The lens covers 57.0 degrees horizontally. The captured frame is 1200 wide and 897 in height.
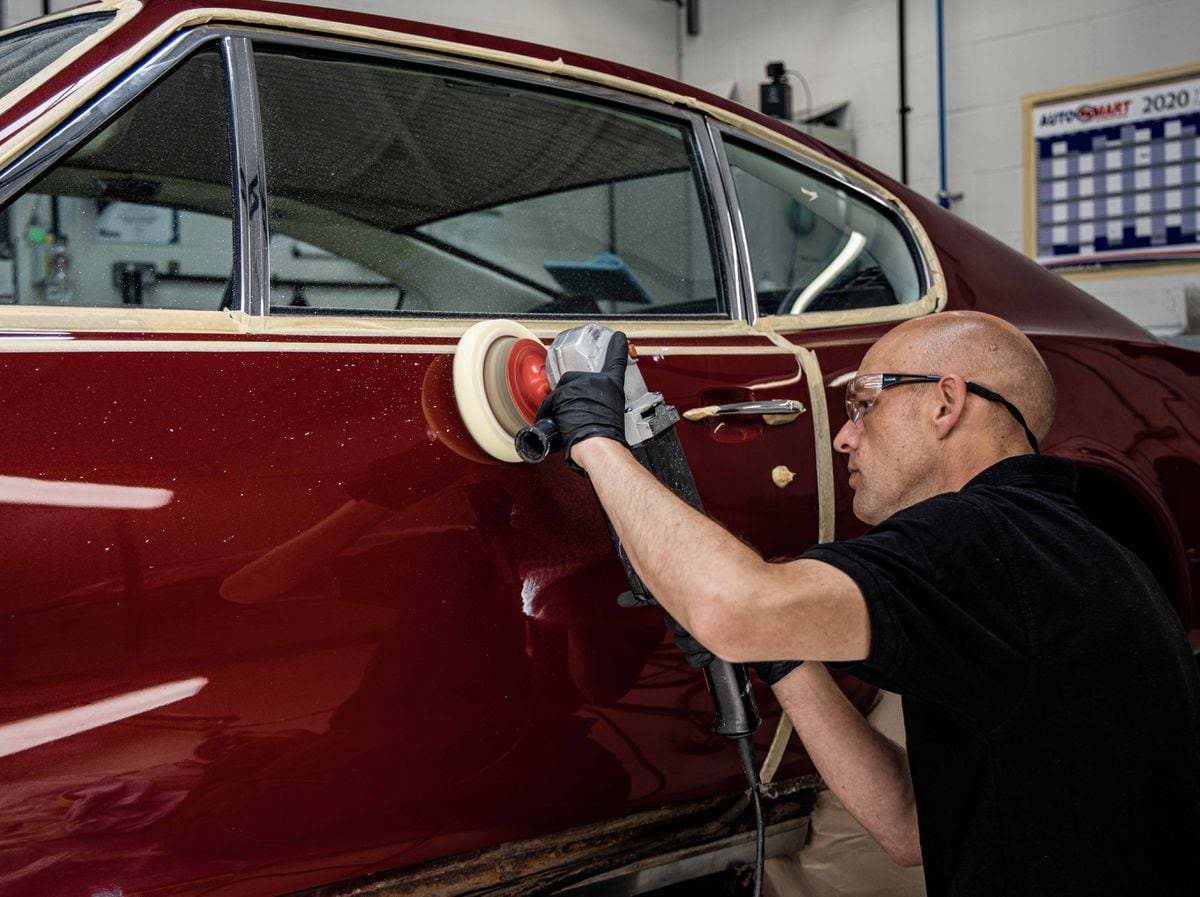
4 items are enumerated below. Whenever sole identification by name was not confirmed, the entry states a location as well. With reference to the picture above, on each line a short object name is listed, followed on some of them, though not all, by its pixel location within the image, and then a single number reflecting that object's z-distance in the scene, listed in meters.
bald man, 1.10
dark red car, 1.09
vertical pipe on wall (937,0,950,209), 5.41
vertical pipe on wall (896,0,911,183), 5.59
